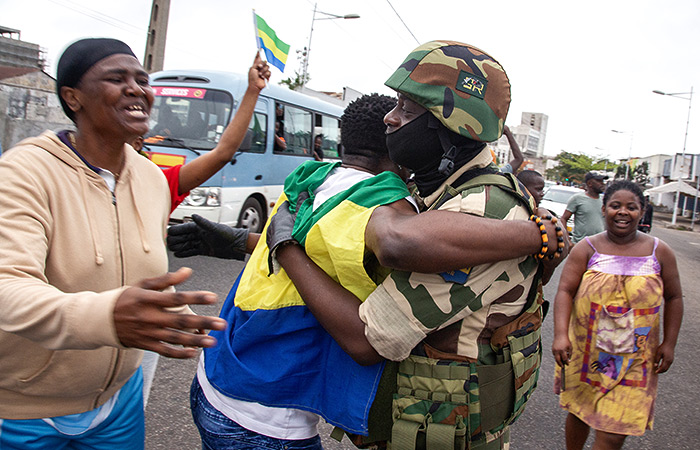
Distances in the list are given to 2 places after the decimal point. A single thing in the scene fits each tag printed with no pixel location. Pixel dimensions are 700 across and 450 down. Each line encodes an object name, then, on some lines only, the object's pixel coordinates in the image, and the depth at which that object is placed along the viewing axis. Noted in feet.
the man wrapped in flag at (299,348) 4.28
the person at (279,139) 28.32
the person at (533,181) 20.53
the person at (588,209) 20.72
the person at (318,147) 32.96
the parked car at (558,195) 46.55
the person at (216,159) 6.72
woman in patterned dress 8.84
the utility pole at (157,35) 35.60
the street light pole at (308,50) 66.08
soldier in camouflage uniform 4.05
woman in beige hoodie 3.18
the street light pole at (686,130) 91.40
